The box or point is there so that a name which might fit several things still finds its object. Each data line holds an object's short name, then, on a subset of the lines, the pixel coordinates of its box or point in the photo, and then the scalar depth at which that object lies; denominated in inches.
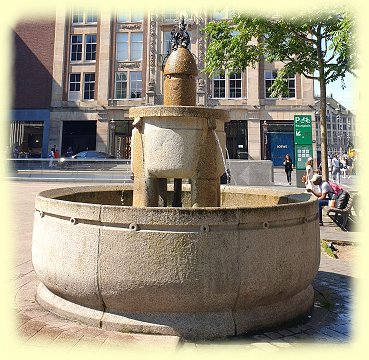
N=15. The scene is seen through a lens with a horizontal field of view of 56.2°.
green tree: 494.0
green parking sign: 748.0
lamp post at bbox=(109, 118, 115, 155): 1456.7
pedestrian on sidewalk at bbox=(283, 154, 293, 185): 923.4
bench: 380.5
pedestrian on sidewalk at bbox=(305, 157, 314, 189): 510.0
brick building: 1531.7
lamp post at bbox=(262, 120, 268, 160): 1369.3
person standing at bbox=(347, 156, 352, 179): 1345.7
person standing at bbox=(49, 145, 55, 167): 1368.1
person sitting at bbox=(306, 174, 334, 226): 415.0
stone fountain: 142.2
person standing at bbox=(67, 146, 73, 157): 1485.0
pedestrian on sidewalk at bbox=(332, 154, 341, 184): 998.6
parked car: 1083.3
